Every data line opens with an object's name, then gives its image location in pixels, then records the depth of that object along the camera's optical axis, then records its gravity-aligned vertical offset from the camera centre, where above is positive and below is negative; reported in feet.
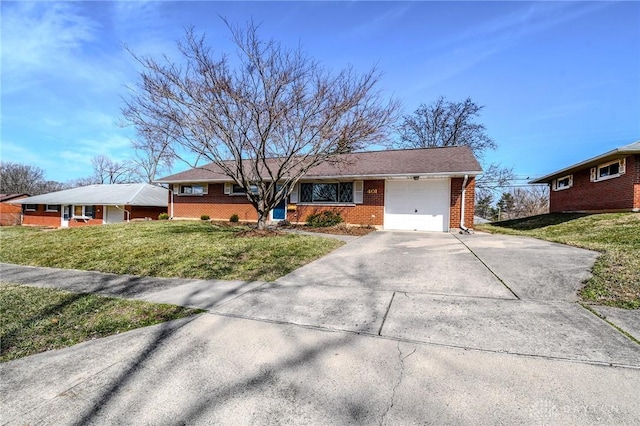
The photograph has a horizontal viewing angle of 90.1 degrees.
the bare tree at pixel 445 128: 97.25 +26.23
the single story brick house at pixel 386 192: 42.91 +2.80
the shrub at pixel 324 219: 47.50 -1.41
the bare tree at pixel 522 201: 119.03 +4.36
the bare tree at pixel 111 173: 156.87 +16.75
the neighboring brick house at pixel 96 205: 84.33 +0.27
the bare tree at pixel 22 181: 170.40 +13.17
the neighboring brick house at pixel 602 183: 41.39 +4.97
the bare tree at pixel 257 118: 30.25 +9.07
